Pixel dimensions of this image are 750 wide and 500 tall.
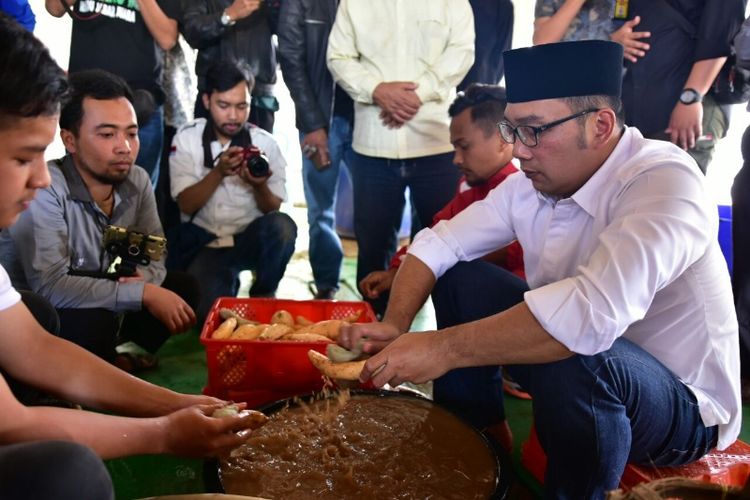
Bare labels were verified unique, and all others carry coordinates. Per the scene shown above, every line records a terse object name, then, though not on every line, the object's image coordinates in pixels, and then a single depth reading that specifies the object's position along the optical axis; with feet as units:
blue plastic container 9.37
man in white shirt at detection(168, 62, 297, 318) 9.78
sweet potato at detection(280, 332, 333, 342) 6.74
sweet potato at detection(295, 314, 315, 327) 7.75
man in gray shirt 7.23
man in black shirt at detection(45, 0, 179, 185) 9.63
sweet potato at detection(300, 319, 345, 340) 7.22
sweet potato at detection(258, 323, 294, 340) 7.00
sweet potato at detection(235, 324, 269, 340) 7.00
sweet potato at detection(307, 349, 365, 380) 5.50
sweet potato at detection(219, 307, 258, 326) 7.47
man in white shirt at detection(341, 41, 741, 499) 4.38
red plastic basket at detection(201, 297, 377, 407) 6.63
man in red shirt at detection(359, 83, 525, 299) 7.96
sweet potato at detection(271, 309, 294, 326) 7.68
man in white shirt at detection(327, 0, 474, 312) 9.41
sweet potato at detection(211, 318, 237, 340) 6.93
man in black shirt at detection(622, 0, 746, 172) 8.41
